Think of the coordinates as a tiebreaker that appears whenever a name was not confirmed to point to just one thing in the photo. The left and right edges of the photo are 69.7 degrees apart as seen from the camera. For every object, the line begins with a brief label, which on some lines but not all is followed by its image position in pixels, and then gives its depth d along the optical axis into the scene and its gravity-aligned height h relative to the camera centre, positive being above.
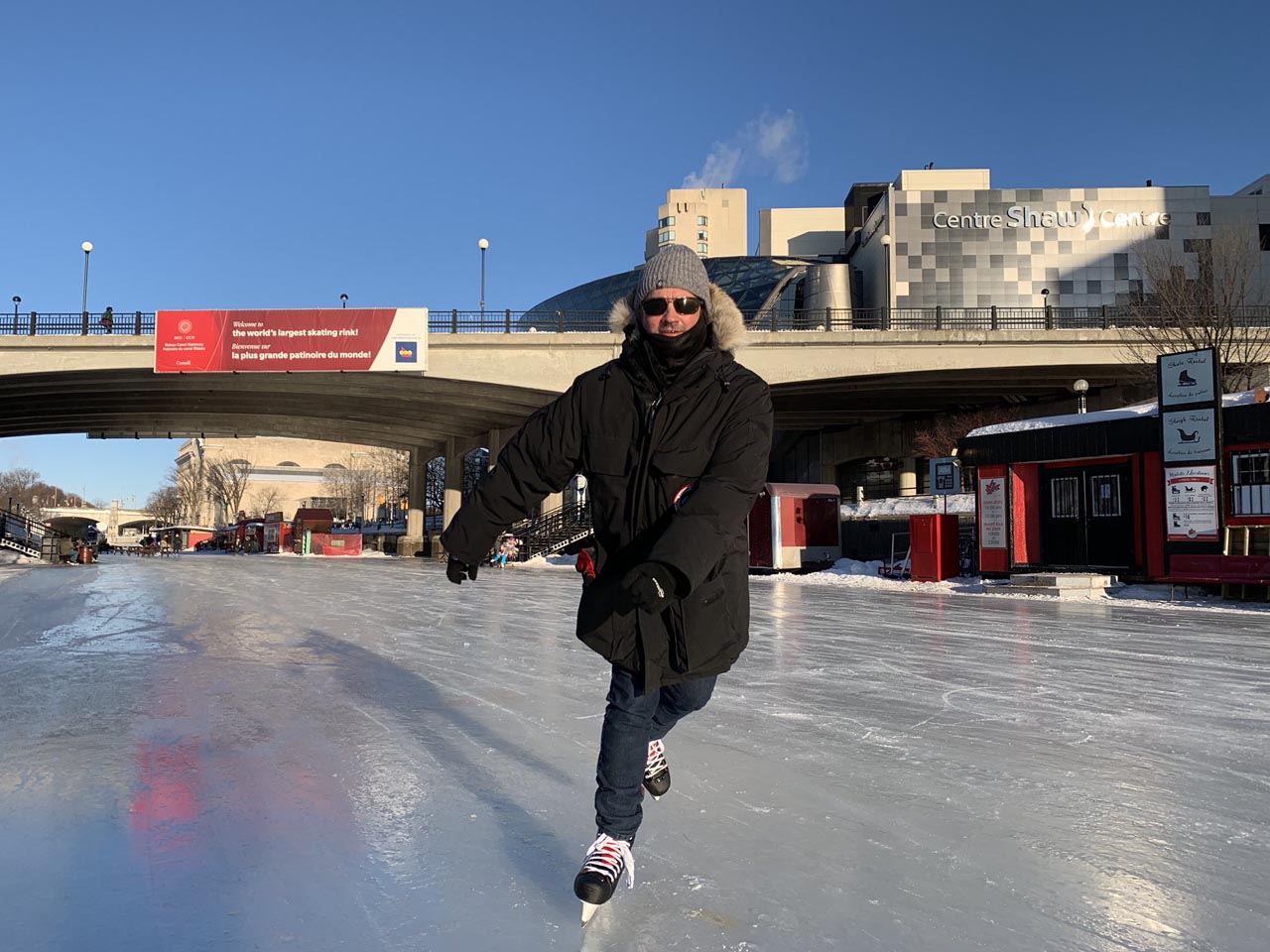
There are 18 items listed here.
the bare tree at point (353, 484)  91.88 +3.42
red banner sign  30.31 +5.83
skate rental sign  16.19 +1.41
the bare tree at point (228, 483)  82.69 +3.03
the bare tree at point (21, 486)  118.22 +4.08
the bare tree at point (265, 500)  100.94 +1.77
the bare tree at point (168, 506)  91.47 +1.16
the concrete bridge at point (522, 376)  31.77 +5.24
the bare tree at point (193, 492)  82.06 +2.15
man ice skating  2.47 +0.06
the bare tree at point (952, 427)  40.47 +4.29
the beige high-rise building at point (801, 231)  95.19 +30.84
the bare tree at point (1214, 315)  25.78 +6.09
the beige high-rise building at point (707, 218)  140.88 +46.71
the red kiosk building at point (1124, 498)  15.93 +0.46
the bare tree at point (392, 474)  83.69 +4.12
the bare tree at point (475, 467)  62.63 +3.68
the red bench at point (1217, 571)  15.07 -0.86
